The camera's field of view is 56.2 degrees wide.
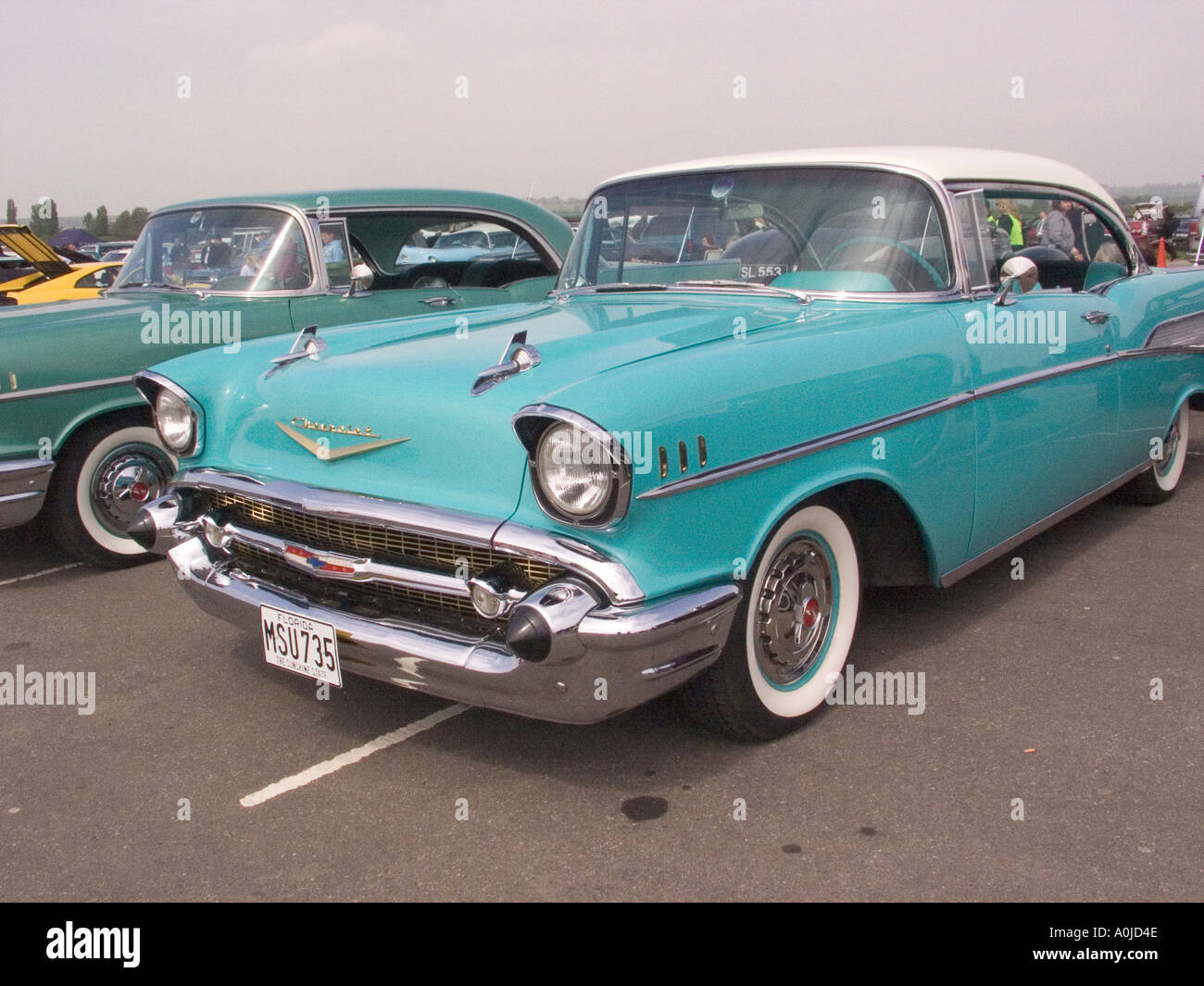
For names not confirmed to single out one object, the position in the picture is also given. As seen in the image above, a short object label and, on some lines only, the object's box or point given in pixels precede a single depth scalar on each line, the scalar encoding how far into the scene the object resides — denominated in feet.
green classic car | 15.03
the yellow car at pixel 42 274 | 35.35
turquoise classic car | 8.26
